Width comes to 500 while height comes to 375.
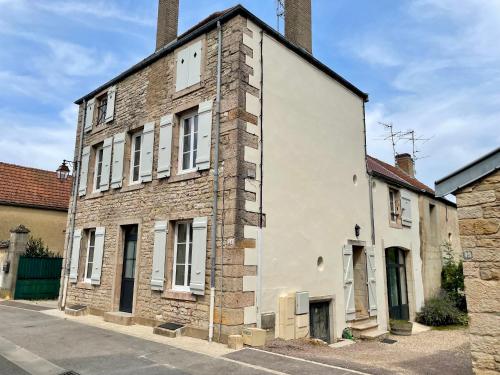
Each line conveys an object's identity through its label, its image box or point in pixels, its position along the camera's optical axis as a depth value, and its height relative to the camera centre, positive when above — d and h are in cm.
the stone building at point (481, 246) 445 +26
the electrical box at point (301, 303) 752 -71
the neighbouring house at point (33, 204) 1555 +228
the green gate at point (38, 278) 1328 -56
